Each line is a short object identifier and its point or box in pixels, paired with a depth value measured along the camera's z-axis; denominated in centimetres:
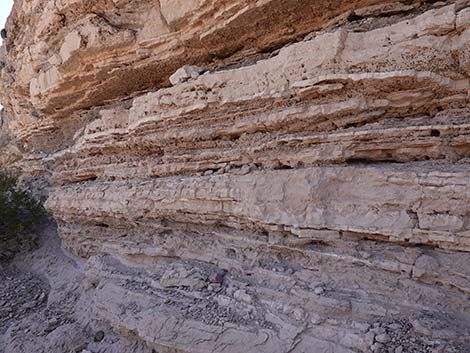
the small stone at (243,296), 360
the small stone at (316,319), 311
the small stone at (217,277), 403
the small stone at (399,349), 270
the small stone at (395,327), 283
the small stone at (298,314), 321
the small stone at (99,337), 439
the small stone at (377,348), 275
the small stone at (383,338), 276
